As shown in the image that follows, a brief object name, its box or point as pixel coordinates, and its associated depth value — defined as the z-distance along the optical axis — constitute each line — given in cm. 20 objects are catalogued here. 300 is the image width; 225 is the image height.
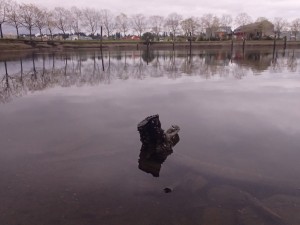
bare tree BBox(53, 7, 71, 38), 11052
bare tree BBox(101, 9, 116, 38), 12338
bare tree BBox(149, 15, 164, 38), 13132
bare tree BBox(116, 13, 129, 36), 13038
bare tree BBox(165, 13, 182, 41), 12194
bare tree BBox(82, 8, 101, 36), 11975
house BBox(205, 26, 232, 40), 11607
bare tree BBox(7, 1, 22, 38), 8356
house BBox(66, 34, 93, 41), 12114
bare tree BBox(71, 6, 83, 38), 11700
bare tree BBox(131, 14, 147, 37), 12888
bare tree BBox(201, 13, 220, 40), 11656
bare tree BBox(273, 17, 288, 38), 11234
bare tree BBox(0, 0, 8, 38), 8106
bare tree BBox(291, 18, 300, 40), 12225
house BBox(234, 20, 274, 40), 10912
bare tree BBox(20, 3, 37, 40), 8775
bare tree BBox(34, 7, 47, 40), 9225
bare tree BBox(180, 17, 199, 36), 11475
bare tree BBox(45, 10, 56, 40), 10000
